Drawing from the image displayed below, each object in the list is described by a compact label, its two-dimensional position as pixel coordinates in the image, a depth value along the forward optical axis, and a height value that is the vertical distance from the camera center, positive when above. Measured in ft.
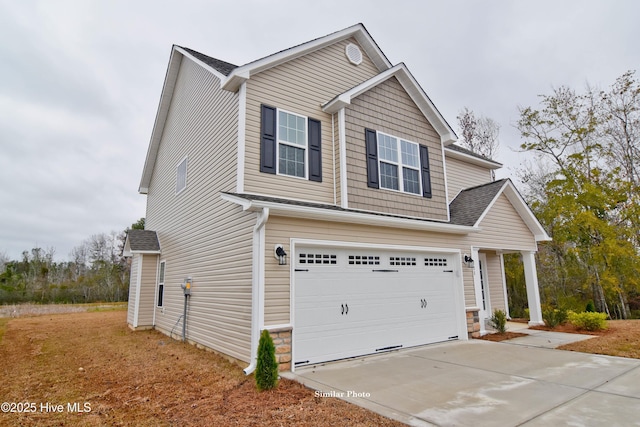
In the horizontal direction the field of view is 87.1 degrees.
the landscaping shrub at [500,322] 31.17 -4.26
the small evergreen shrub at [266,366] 15.96 -4.13
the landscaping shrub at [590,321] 30.68 -4.29
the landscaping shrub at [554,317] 33.68 -4.21
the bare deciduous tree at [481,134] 70.44 +29.32
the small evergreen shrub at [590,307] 37.77 -3.69
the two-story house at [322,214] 20.83 +4.85
